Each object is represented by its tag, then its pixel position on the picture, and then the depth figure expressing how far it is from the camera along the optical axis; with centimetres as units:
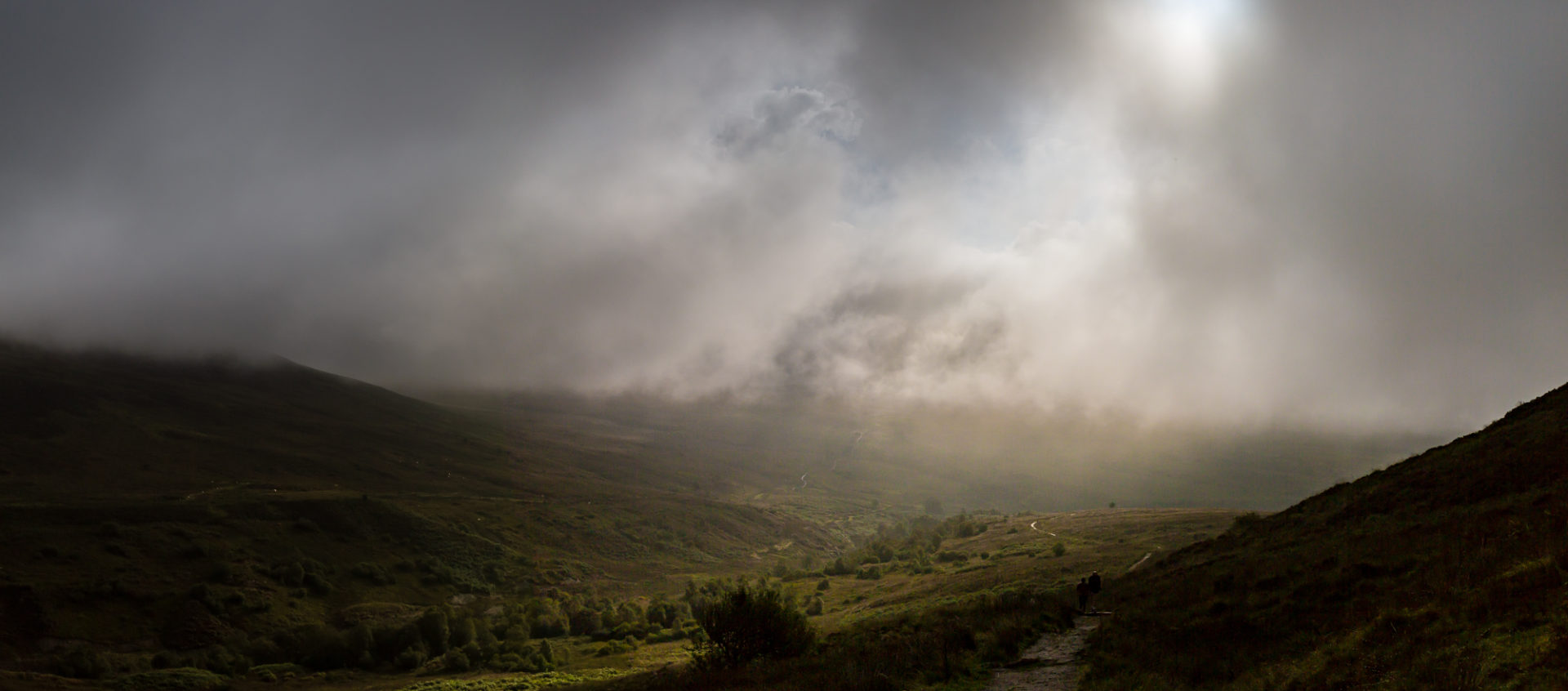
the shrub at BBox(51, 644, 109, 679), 8819
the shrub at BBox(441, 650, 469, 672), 10056
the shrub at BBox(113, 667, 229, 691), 8519
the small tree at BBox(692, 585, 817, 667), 3534
